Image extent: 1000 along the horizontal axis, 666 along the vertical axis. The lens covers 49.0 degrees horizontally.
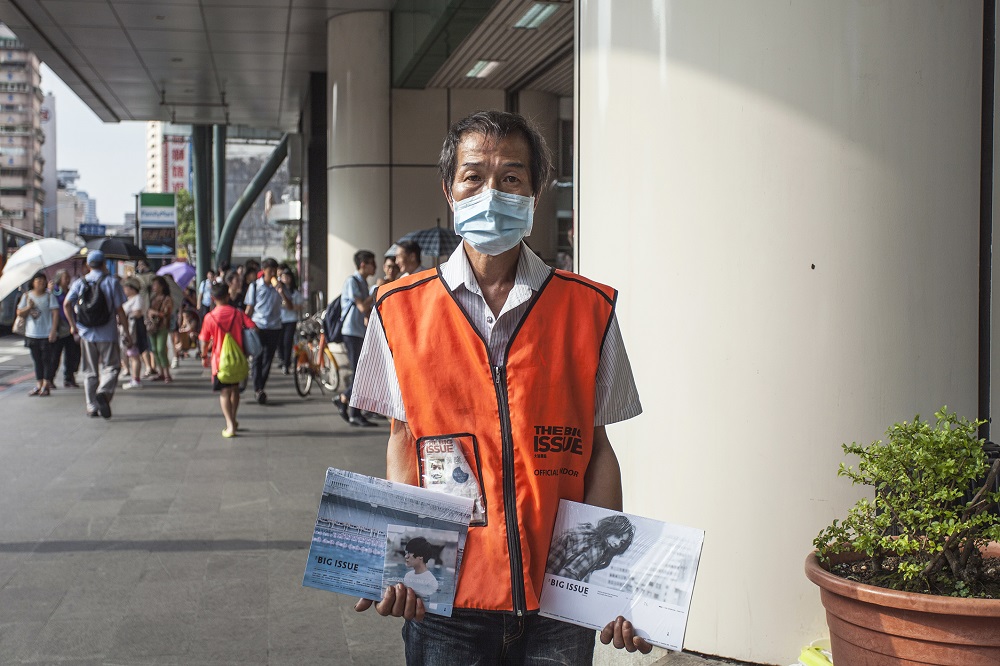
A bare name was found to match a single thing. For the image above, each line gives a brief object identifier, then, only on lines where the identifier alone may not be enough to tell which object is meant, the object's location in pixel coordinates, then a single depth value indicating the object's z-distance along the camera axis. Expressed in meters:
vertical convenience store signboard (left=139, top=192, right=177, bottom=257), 41.22
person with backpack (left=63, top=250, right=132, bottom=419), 12.40
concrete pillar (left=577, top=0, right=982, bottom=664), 3.71
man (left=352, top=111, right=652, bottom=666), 2.19
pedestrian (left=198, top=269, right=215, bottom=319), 19.53
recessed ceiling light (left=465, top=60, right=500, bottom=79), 14.27
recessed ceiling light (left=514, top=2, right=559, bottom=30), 10.96
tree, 91.94
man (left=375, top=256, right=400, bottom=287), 10.00
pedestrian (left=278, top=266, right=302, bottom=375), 15.53
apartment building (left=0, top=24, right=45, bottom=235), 125.56
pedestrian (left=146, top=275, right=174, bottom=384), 16.38
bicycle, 14.88
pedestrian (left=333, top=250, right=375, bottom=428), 11.05
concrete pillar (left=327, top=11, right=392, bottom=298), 15.14
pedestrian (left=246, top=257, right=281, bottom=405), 14.03
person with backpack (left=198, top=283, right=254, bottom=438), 10.70
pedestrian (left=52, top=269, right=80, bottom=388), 15.11
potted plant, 2.68
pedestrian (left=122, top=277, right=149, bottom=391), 15.96
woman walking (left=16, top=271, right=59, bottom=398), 14.85
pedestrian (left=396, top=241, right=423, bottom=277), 9.66
